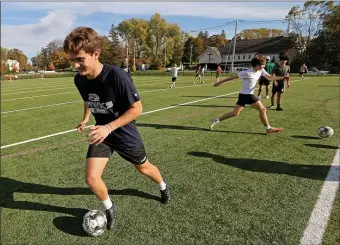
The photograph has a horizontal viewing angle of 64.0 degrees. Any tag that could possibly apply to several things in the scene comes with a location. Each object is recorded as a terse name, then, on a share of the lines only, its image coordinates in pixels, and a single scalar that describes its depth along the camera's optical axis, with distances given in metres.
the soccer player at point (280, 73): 9.64
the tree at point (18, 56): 117.62
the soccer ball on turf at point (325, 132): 6.07
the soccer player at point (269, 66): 12.12
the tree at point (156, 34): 71.88
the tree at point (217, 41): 86.38
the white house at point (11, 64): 97.74
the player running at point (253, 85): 6.43
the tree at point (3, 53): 93.19
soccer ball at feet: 3.04
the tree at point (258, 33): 71.62
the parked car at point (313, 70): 48.06
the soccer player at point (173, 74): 21.64
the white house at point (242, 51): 75.44
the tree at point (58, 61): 102.19
